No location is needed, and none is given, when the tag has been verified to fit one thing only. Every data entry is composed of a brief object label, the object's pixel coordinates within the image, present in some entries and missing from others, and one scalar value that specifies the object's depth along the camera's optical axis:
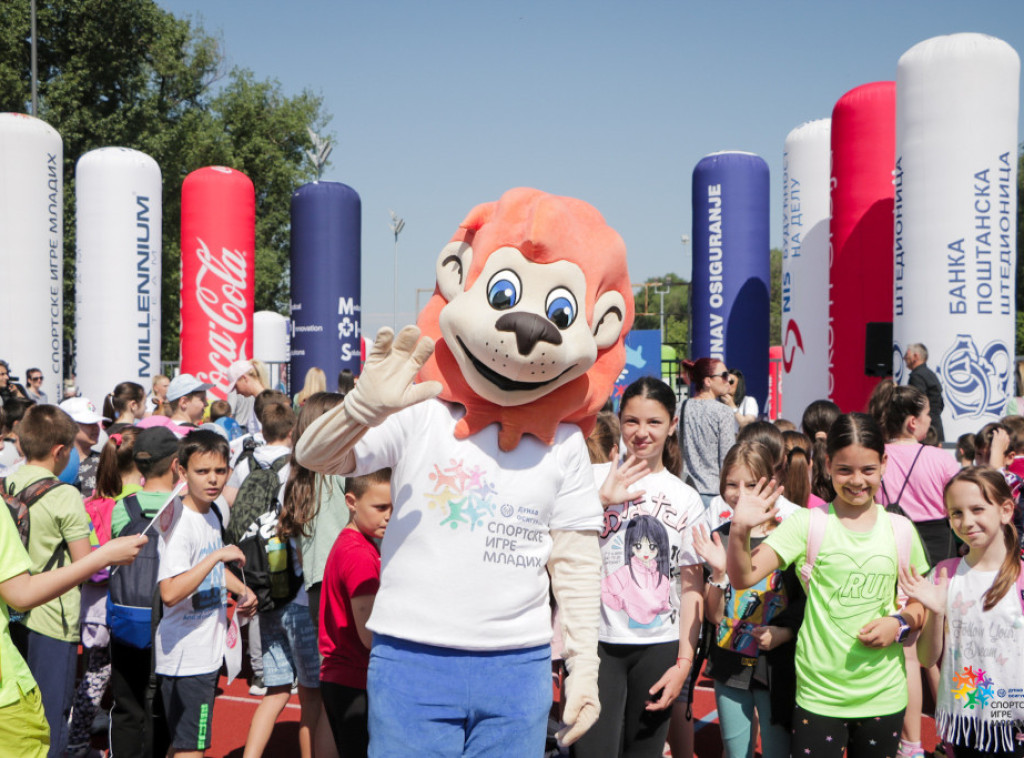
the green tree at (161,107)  24.80
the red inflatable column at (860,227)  11.73
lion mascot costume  2.51
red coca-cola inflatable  13.73
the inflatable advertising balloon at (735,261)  13.73
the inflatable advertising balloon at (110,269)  13.36
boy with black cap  3.94
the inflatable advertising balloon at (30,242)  12.69
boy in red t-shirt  3.26
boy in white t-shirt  3.77
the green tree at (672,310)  67.38
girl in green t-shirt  3.31
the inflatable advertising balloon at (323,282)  14.48
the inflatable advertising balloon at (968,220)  9.60
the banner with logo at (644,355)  17.12
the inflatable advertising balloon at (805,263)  13.78
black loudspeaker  11.20
